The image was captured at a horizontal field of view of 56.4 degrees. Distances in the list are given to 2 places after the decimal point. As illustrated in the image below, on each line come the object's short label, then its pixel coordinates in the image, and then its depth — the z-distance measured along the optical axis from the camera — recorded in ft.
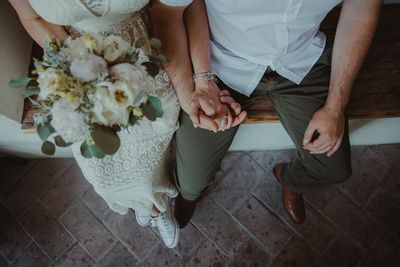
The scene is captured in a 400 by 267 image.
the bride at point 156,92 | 3.77
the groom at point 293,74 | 4.30
